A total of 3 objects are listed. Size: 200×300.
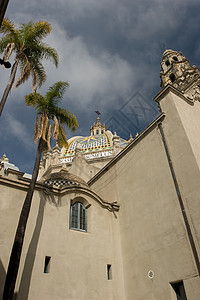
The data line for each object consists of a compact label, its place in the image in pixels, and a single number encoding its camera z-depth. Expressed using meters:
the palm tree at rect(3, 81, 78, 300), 11.02
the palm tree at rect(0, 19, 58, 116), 11.08
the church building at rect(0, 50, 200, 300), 9.12
